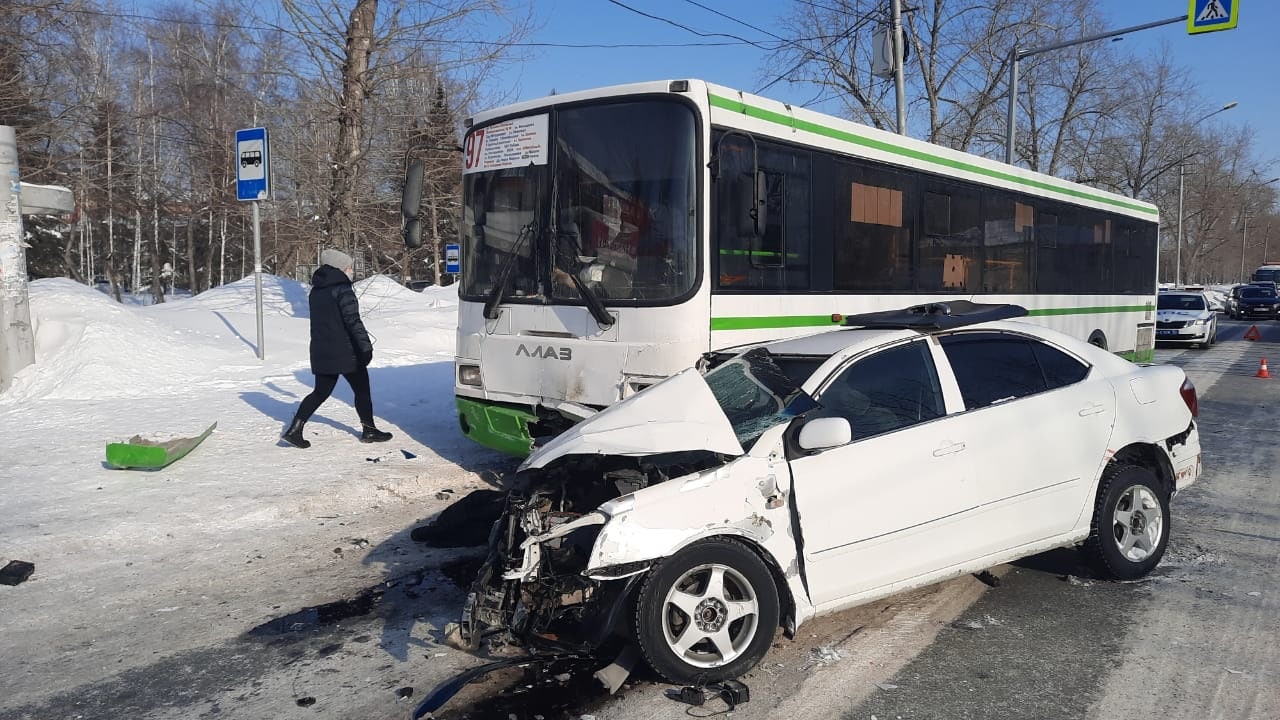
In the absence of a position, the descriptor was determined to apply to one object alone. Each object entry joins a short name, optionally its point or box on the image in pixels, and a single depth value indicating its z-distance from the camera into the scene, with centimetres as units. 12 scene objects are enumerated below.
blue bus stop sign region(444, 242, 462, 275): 1792
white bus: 638
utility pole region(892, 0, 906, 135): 1686
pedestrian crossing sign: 1452
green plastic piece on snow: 735
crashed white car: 377
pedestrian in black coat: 810
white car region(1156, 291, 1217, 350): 2409
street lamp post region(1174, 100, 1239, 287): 4520
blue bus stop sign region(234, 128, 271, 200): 1120
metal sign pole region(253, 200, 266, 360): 1145
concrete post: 983
